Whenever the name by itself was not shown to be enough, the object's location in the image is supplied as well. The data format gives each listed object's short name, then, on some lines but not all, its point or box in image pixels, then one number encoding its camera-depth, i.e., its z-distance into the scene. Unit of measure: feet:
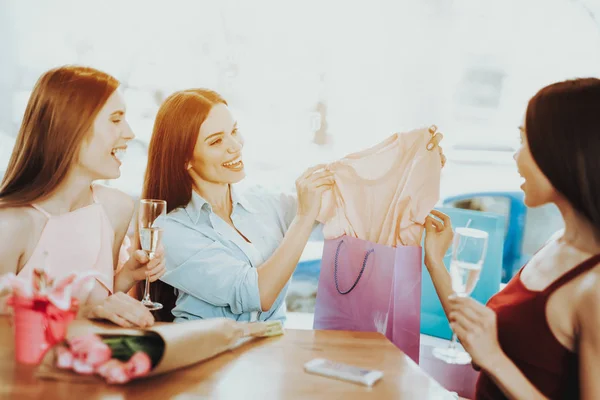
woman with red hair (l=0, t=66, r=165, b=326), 6.14
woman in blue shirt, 6.68
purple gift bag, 6.57
